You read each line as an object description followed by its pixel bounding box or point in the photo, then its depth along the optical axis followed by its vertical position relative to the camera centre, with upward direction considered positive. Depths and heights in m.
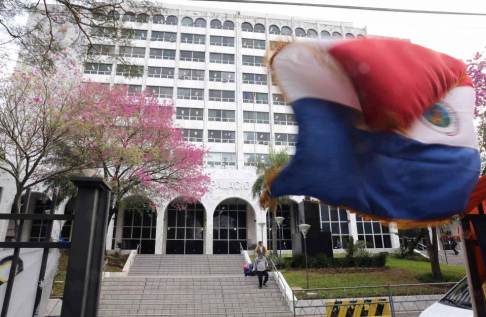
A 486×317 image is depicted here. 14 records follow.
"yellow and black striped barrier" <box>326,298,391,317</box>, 8.98 -1.66
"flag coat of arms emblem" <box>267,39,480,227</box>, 2.38 +0.76
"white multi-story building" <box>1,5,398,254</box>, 29.38 +12.09
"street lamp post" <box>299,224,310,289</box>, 16.77 +0.78
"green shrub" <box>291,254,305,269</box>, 18.50 -0.94
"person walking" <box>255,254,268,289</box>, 14.16 -0.85
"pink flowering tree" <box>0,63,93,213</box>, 13.45 +5.53
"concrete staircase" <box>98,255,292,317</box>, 12.35 -1.99
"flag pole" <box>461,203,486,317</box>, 3.15 -0.26
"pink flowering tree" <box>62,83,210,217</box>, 16.05 +4.85
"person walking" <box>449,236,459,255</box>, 30.64 -0.13
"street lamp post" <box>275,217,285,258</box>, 19.01 +1.37
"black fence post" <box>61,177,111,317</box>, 2.15 -0.01
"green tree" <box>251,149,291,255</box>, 21.66 +3.63
